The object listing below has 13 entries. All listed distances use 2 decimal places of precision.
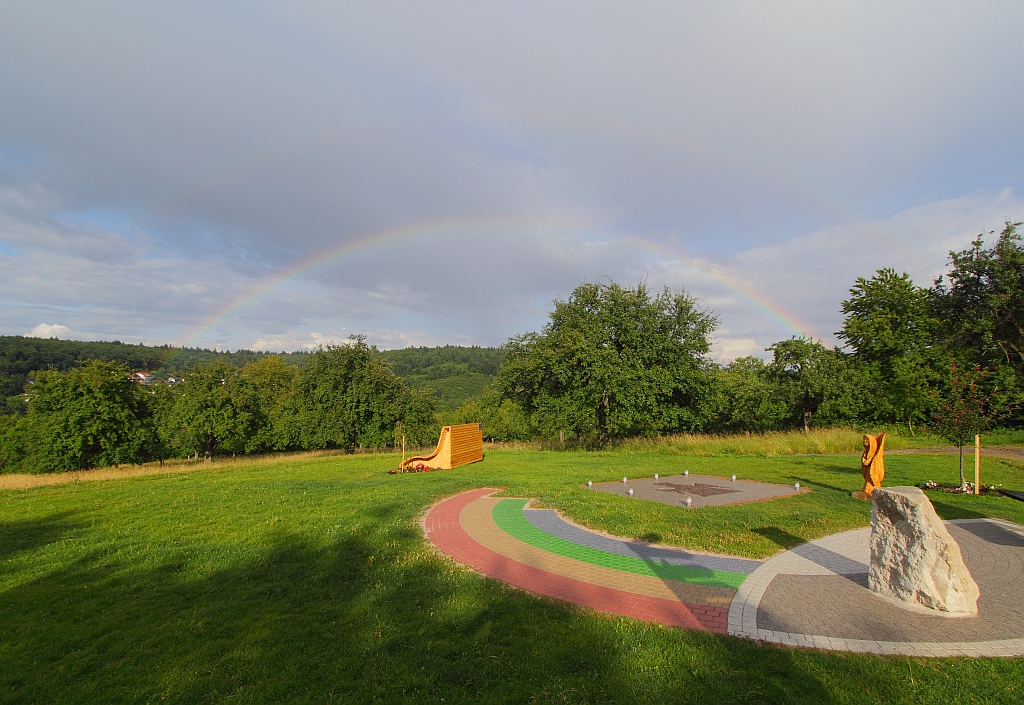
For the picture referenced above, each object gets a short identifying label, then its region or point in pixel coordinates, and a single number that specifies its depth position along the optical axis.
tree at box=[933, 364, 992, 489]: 10.55
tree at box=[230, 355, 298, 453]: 36.12
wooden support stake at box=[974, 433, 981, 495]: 10.29
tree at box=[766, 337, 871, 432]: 25.84
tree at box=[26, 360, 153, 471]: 24.83
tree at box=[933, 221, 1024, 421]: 27.78
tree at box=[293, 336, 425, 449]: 32.38
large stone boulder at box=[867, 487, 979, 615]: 4.86
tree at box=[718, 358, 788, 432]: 26.69
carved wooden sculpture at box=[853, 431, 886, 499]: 10.21
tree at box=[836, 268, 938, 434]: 26.59
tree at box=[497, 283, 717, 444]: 22.61
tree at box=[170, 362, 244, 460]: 30.81
